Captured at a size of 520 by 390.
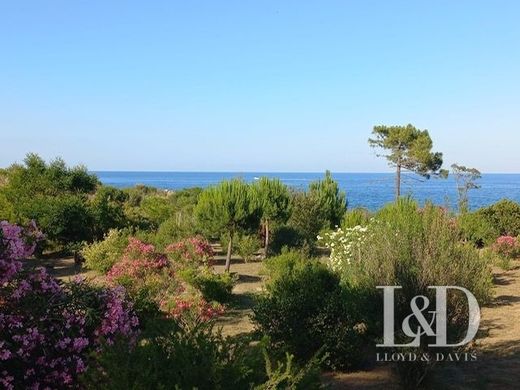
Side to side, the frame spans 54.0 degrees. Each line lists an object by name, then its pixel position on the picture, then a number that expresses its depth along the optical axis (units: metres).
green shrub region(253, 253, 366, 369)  7.41
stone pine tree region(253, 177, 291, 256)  21.84
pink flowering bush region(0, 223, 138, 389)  3.99
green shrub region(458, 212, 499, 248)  22.34
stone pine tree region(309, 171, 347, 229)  25.78
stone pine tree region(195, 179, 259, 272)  18.92
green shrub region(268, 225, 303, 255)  22.22
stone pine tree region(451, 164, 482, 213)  37.96
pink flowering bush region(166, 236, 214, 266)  14.23
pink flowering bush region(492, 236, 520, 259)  18.36
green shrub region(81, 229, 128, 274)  17.19
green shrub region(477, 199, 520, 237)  23.00
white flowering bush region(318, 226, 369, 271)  12.47
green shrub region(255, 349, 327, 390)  3.40
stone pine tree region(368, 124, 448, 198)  36.42
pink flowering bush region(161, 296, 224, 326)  9.44
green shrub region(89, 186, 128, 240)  24.22
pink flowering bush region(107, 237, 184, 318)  11.37
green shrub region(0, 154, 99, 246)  22.91
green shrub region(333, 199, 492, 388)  6.52
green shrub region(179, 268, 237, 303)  12.53
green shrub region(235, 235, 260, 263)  21.02
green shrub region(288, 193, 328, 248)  24.47
